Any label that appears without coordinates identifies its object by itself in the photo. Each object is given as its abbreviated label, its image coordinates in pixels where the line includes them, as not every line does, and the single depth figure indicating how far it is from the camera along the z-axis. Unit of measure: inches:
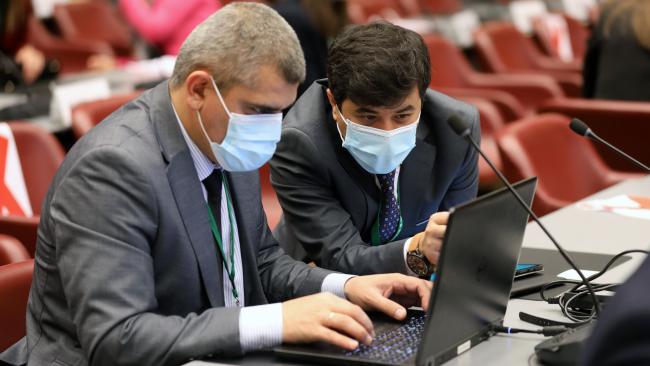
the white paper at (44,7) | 628.7
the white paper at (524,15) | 660.1
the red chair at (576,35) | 660.1
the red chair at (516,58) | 541.0
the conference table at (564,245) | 148.7
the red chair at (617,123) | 350.3
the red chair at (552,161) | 283.4
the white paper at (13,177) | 253.6
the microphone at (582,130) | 187.3
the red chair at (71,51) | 563.2
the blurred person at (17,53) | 422.6
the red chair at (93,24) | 613.0
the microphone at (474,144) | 152.0
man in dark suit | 189.6
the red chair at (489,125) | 362.2
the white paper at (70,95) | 339.6
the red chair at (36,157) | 265.4
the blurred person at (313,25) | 357.1
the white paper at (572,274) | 189.9
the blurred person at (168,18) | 462.0
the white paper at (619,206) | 240.2
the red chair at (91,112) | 281.1
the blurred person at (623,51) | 375.2
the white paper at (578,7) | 750.5
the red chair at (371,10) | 635.5
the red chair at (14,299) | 173.5
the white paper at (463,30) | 620.7
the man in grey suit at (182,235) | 147.0
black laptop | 135.0
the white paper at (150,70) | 423.5
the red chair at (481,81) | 473.1
